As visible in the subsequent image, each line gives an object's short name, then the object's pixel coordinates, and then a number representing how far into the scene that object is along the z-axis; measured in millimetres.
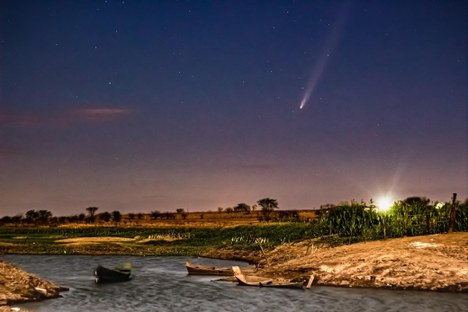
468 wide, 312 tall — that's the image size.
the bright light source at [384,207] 55172
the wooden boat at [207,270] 44312
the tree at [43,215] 192500
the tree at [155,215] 188225
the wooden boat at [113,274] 42875
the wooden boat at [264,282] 38156
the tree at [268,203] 197250
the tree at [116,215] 176462
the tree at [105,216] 178775
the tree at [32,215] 193500
